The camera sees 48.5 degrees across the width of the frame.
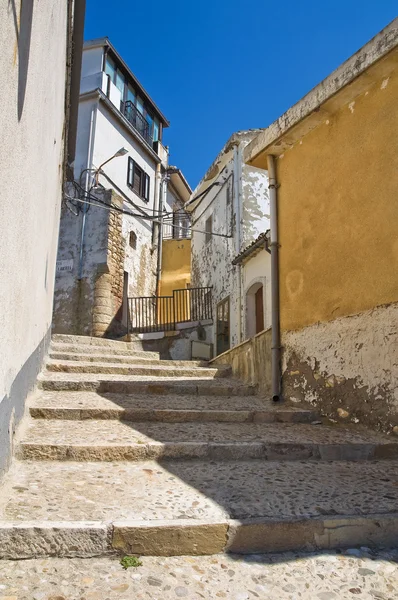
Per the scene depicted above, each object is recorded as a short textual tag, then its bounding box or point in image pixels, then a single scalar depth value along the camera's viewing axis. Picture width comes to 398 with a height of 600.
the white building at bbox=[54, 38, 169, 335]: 13.98
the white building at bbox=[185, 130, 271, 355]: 11.47
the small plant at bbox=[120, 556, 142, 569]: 1.93
